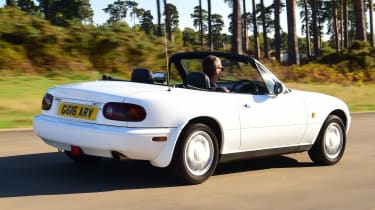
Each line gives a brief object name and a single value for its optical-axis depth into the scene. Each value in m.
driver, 7.36
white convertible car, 5.98
